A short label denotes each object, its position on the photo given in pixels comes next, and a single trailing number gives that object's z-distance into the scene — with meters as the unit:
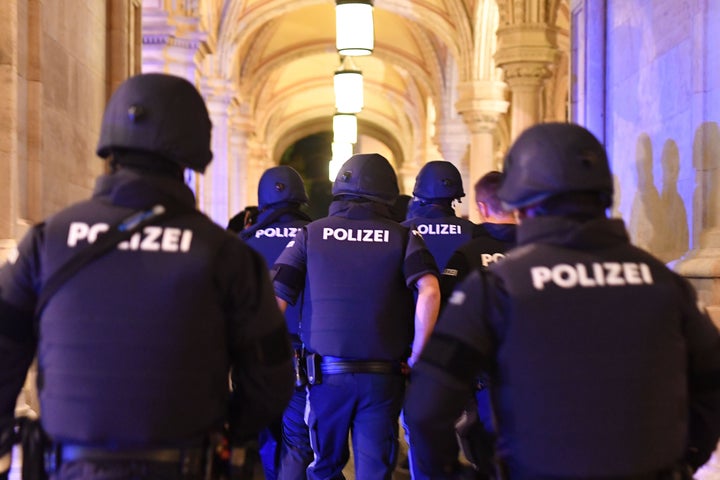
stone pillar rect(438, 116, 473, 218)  21.52
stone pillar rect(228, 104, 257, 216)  21.99
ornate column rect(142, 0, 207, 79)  11.20
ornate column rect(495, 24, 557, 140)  13.04
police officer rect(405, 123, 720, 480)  2.38
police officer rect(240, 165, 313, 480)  4.98
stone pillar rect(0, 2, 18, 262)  5.16
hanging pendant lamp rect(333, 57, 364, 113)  13.16
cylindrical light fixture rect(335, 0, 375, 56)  8.04
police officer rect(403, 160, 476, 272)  5.82
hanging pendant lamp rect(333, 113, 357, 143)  16.02
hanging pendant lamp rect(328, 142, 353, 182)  17.78
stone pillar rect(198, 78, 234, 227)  17.12
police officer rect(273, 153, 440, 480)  4.48
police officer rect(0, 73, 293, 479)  2.47
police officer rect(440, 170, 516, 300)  4.62
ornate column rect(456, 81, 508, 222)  17.81
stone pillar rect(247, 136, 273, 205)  27.92
